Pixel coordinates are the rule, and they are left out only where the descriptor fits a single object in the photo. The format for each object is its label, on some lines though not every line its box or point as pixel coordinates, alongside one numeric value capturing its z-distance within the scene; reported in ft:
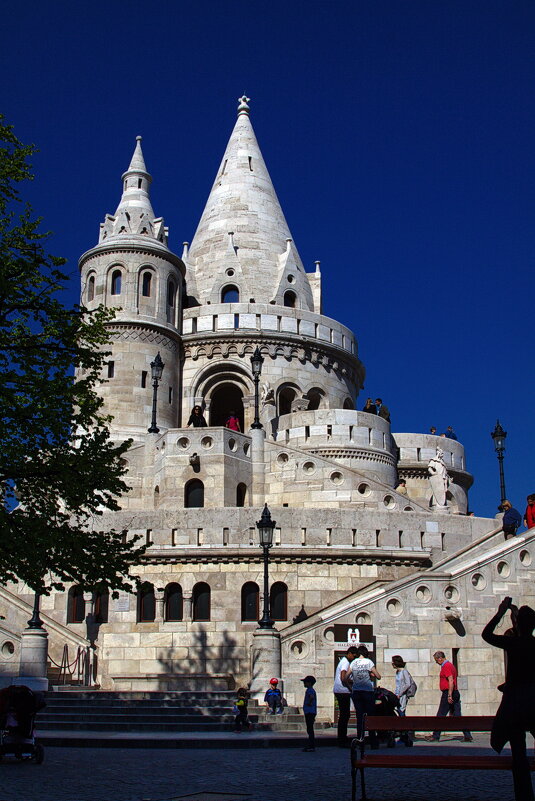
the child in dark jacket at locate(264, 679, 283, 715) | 58.08
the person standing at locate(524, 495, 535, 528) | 74.43
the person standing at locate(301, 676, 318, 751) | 41.78
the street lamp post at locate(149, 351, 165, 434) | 99.60
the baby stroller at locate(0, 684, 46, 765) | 36.65
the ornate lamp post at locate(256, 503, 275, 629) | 65.31
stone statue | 101.19
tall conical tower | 120.57
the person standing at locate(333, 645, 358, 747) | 42.93
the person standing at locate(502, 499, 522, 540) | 77.46
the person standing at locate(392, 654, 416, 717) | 48.19
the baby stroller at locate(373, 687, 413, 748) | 44.32
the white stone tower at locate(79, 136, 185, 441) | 110.11
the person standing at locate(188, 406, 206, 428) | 99.45
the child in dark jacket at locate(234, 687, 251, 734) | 52.75
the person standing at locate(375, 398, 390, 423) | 116.26
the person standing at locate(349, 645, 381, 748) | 40.45
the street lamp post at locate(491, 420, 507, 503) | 92.89
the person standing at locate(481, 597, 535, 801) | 23.24
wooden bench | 24.18
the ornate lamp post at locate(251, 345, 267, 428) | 99.93
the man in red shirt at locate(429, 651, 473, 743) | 50.90
